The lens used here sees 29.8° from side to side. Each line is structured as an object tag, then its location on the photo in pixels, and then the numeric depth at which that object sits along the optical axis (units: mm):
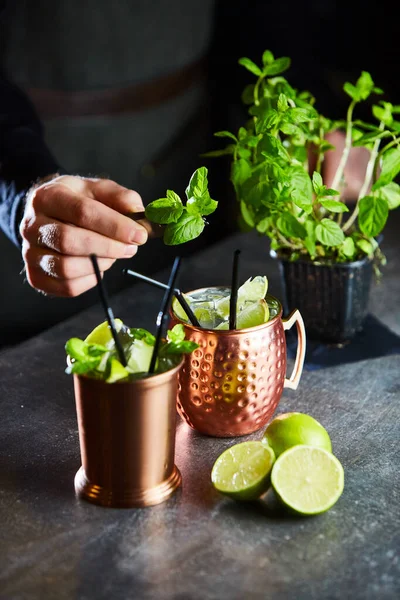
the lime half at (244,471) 987
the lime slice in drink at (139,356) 959
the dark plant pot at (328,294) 1476
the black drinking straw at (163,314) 958
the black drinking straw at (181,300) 1026
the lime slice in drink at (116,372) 922
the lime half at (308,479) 963
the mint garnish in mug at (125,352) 930
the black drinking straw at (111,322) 950
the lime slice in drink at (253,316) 1126
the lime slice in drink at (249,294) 1164
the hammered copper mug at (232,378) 1098
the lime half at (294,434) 1037
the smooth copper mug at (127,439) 938
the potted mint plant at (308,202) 1252
